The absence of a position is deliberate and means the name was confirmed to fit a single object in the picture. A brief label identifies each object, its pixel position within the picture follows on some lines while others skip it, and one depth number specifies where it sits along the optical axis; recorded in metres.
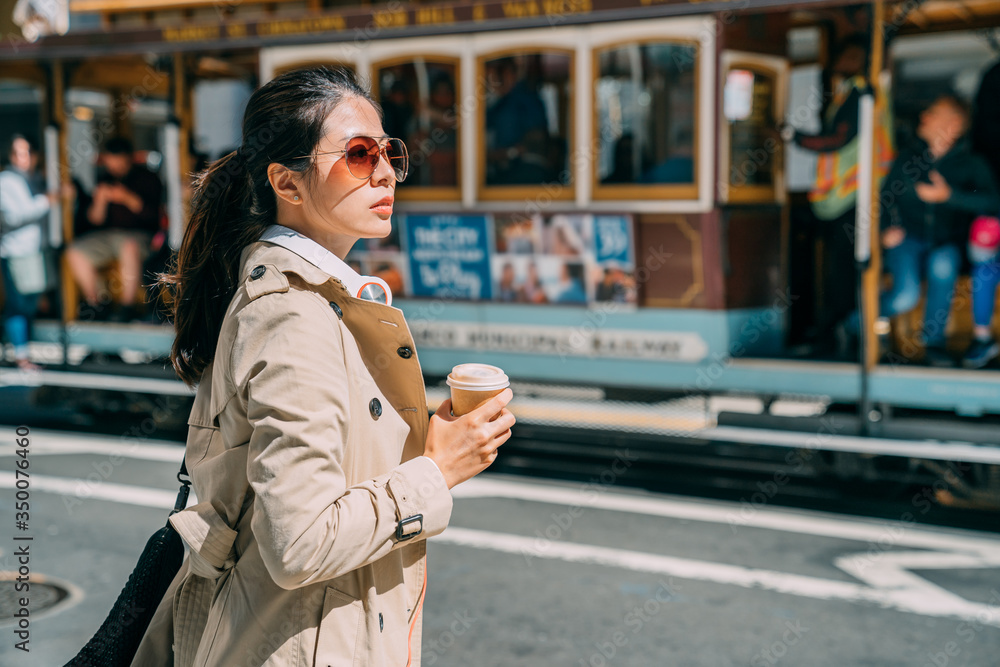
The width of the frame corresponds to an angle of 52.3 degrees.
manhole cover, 4.46
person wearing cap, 6.62
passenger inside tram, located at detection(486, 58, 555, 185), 7.41
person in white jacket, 9.38
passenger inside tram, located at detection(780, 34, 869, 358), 7.12
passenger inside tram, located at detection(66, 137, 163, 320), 9.64
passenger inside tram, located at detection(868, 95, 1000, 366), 6.86
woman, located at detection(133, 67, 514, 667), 1.51
